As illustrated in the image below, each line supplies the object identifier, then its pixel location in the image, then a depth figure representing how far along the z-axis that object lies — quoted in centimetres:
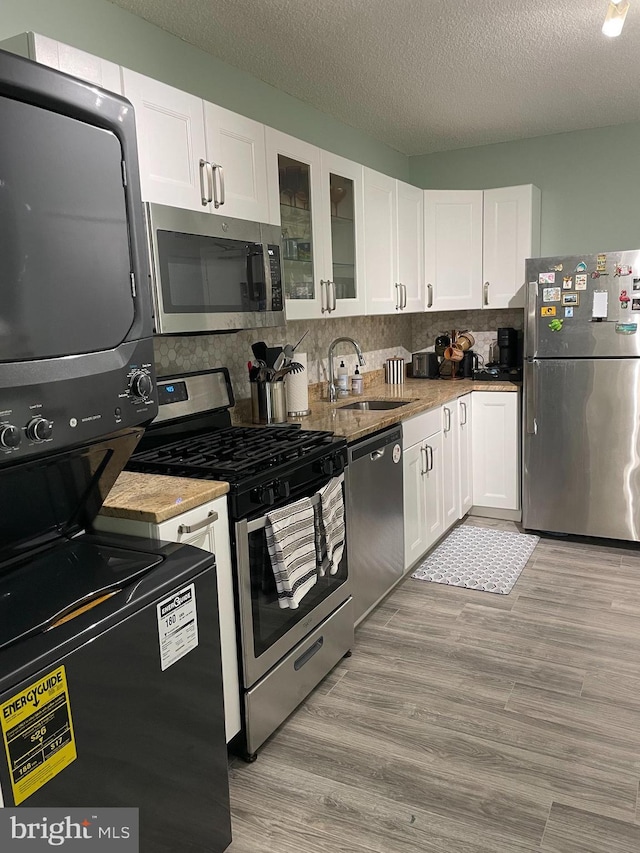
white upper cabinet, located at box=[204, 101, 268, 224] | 236
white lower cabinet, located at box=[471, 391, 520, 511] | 425
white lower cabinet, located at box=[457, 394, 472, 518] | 416
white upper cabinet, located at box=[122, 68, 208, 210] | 205
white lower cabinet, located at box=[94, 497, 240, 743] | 179
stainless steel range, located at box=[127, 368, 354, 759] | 206
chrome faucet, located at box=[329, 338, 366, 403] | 361
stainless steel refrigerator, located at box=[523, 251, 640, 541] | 367
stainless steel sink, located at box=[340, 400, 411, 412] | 375
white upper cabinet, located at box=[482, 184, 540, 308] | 431
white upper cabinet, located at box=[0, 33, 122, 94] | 171
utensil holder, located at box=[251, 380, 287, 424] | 303
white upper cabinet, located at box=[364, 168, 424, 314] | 364
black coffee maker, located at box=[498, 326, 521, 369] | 450
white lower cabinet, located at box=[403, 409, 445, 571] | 336
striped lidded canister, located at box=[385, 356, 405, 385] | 455
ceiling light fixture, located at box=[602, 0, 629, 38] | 222
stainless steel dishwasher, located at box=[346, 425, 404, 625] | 278
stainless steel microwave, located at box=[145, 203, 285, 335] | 208
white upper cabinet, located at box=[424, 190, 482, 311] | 438
